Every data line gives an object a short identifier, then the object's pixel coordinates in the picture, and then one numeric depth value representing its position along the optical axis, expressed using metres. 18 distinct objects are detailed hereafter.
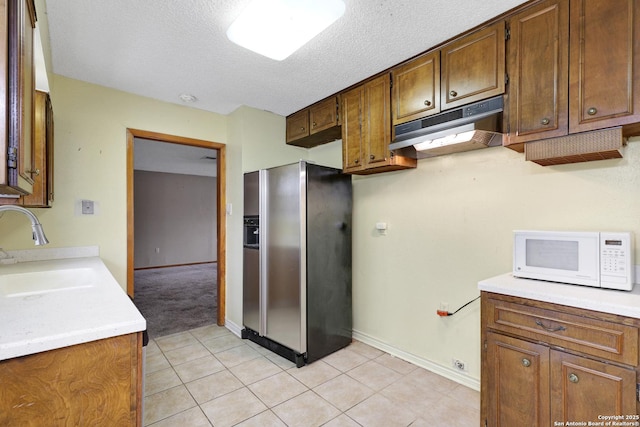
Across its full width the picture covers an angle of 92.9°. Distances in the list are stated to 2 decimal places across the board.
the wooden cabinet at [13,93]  0.87
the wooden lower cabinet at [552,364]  1.25
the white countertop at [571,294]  1.26
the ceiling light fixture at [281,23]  1.59
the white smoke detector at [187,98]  2.95
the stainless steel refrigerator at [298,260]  2.58
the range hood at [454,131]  1.84
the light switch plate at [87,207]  2.67
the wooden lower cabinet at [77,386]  0.85
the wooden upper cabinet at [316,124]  2.93
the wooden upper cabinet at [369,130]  2.43
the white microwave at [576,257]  1.45
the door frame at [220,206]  3.29
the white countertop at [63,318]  0.87
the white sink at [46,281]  1.60
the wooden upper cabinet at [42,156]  1.83
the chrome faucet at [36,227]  1.39
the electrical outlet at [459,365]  2.25
